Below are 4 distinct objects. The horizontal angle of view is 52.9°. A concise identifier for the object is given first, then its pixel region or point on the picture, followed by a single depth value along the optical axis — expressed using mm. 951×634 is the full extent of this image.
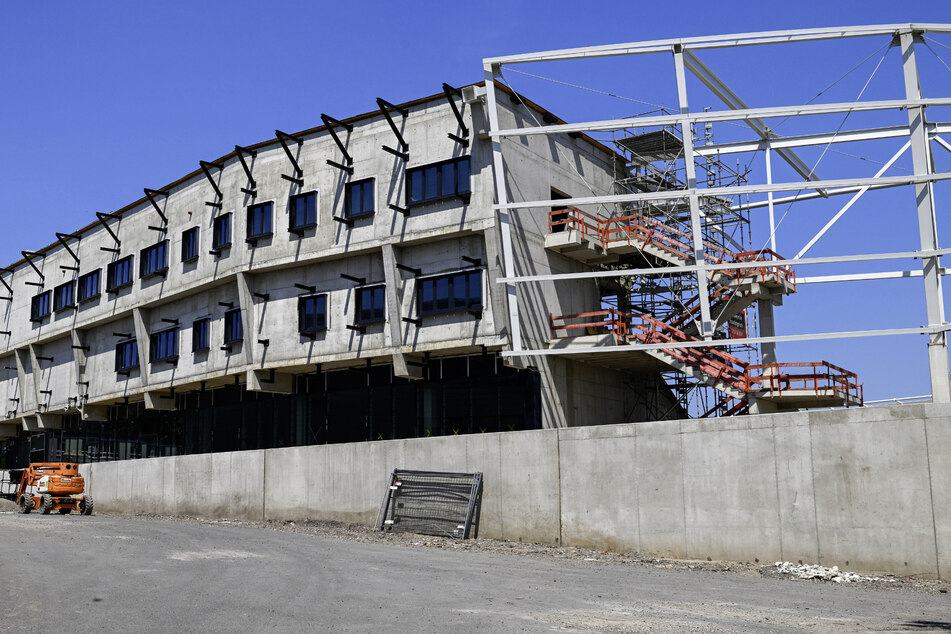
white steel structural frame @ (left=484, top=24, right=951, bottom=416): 25797
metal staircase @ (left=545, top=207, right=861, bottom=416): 30531
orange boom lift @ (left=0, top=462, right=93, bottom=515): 37375
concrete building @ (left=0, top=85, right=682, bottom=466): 32625
